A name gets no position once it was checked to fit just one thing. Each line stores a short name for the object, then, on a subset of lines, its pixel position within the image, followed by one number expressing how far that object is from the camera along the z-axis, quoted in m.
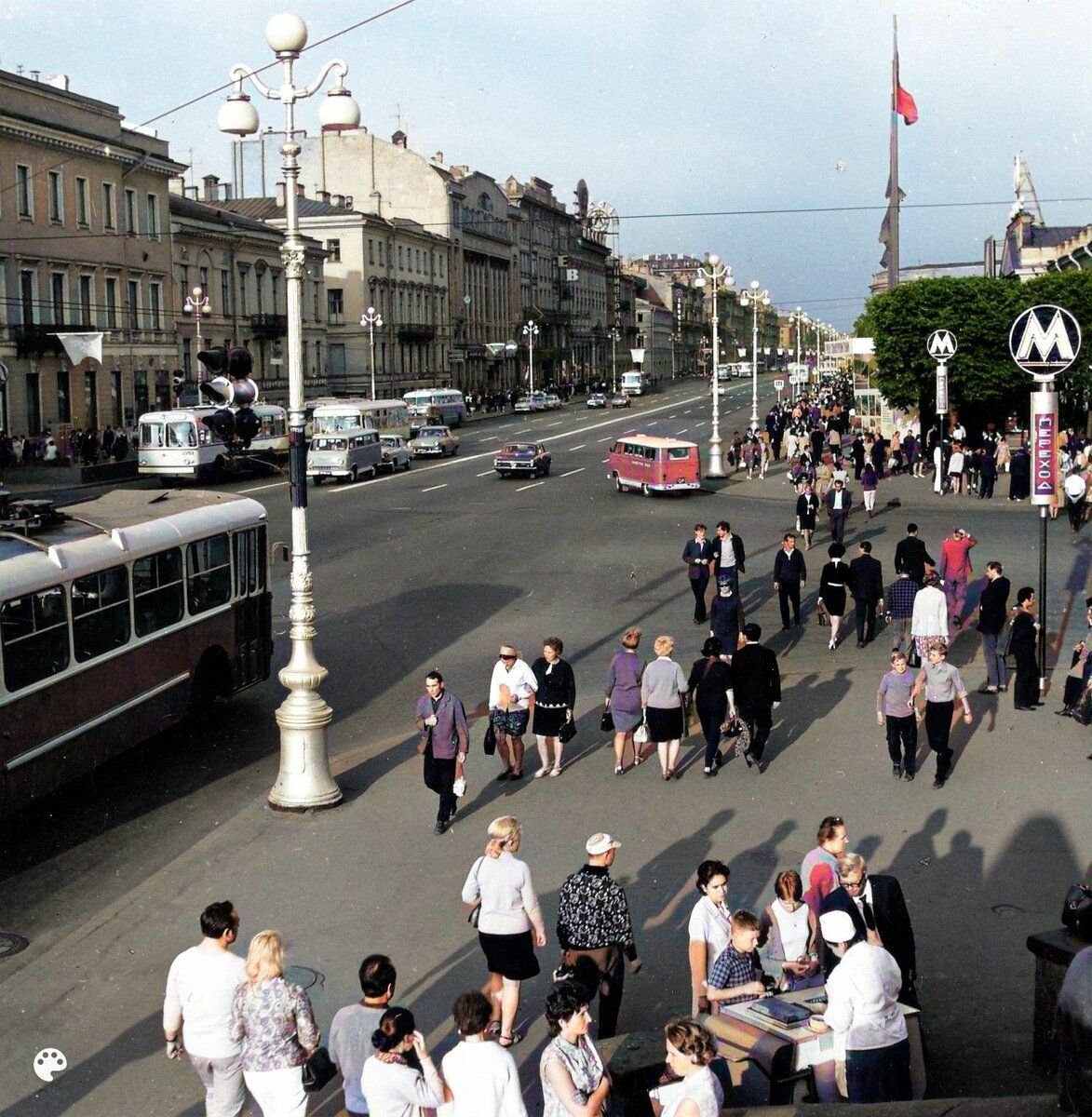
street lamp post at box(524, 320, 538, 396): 106.26
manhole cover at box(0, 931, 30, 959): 10.20
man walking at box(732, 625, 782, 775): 13.83
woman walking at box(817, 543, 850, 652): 19.44
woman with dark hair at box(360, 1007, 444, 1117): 6.19
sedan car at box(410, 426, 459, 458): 59.09
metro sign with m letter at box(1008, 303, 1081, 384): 16.89
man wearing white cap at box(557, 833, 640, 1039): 8.23
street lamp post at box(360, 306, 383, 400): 76.43
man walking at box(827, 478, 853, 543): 27.52
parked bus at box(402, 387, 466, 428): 77.62
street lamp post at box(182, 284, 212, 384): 55.22
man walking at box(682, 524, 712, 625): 20.52
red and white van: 39.78
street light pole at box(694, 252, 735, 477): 46.91
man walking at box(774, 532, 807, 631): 20.39
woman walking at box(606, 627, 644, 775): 13.90
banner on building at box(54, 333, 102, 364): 50.88
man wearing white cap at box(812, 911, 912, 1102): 7.13
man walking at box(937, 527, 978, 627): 20.06
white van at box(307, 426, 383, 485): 46.81
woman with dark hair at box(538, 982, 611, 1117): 6.24
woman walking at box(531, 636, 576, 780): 13.66
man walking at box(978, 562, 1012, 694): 16.48
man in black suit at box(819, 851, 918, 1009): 8.20
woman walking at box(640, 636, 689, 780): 13.47
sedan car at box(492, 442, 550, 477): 47.12
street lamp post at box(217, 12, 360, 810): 13.07
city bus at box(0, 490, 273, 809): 11.77
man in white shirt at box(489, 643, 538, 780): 13.41
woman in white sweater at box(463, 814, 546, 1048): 8.45
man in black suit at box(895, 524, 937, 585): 20.31
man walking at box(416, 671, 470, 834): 12.29
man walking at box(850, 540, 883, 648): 19.45
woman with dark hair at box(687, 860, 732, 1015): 8.09
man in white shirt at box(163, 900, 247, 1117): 6.97
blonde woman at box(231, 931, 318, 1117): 6.77
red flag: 56.84
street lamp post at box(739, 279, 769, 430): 55.75
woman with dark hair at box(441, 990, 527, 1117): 6.11
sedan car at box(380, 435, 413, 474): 51.72
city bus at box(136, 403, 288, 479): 47.88
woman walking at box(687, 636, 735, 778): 13.68
